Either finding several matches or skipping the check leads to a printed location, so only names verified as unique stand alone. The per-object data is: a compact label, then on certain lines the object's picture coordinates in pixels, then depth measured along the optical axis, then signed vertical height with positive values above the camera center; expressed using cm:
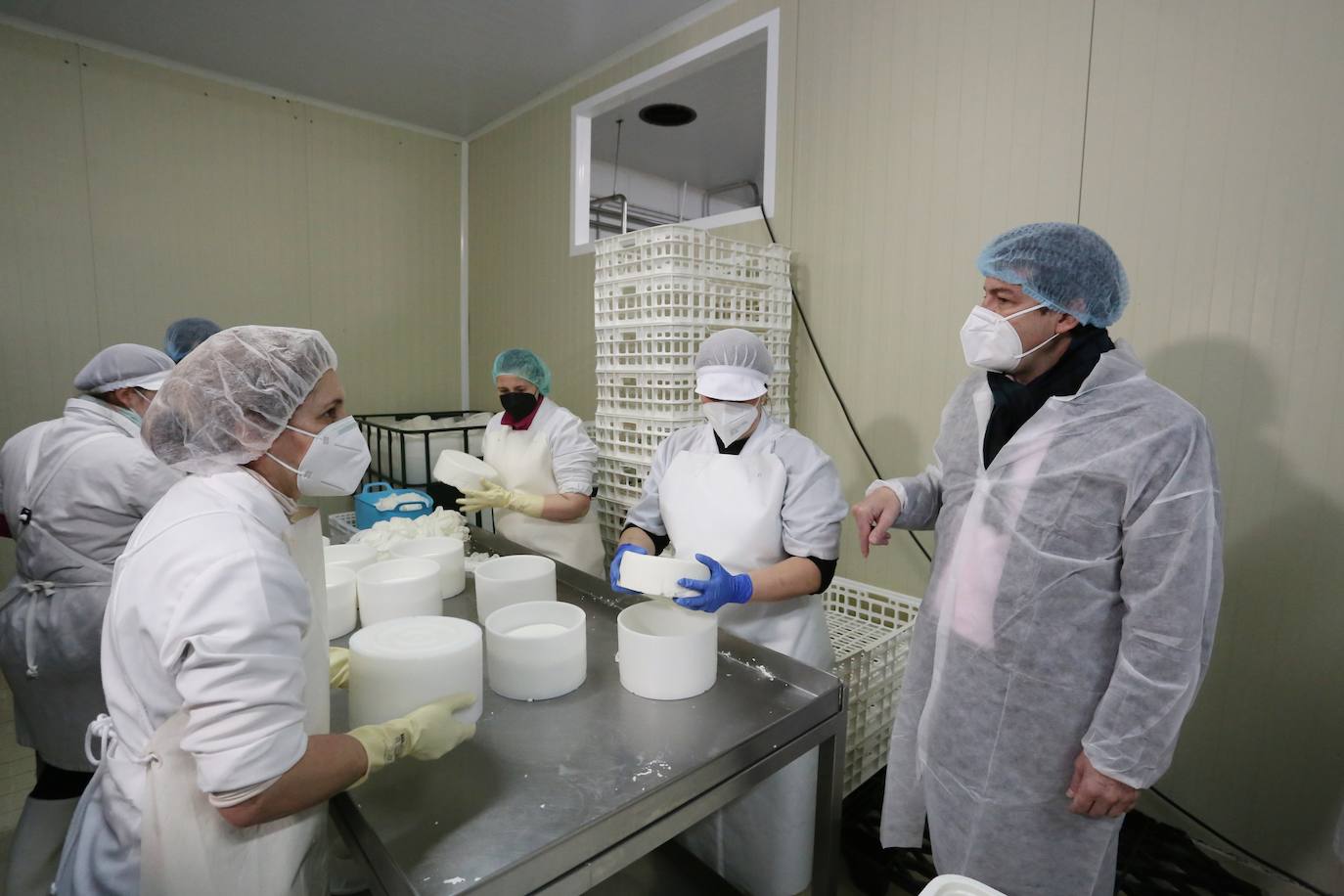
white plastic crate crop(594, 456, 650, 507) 238 -39
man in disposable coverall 102 -33
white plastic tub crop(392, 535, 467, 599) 157 -44
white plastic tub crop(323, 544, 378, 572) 151 -44
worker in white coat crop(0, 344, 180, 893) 160 -51
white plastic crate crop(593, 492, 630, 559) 246 -56
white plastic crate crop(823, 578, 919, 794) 175 -81
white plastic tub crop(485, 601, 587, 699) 106 -47
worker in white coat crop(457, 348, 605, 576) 224 -33
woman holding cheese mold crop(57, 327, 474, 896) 69 -33
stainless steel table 79 -56
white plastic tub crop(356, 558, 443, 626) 132 -46
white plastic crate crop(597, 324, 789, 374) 214 +10
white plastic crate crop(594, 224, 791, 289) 210 +40
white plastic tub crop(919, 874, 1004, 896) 68 -52
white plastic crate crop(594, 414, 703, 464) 224 -22
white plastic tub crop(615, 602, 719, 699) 107 -47
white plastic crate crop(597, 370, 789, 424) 220 -7
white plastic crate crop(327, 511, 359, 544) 216 -58
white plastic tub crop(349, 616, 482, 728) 93 -43
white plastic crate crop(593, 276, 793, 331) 212 +25
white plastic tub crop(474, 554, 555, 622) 134 -43
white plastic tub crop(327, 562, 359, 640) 132 -48
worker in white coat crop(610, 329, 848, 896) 146 -34
